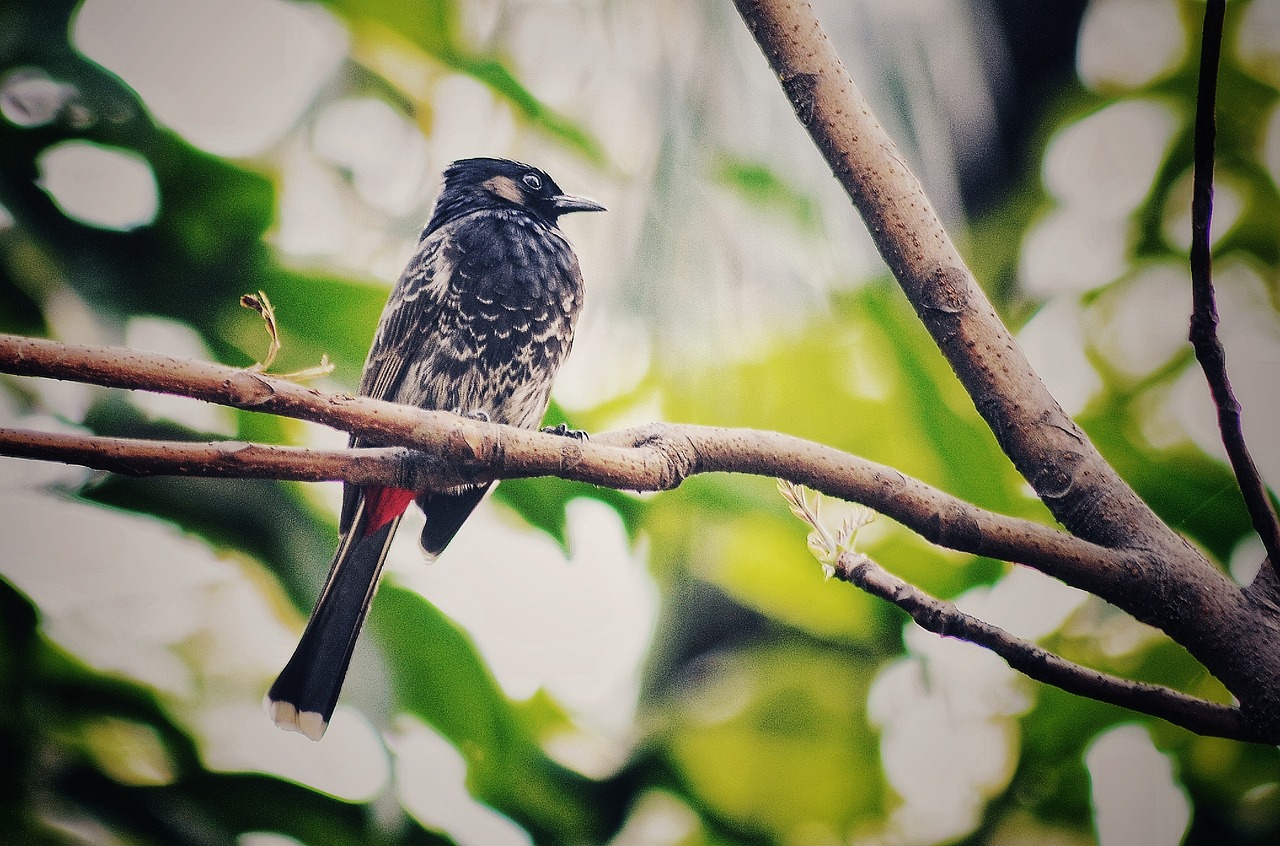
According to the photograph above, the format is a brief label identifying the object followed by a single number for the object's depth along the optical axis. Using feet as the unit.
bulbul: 14.42
